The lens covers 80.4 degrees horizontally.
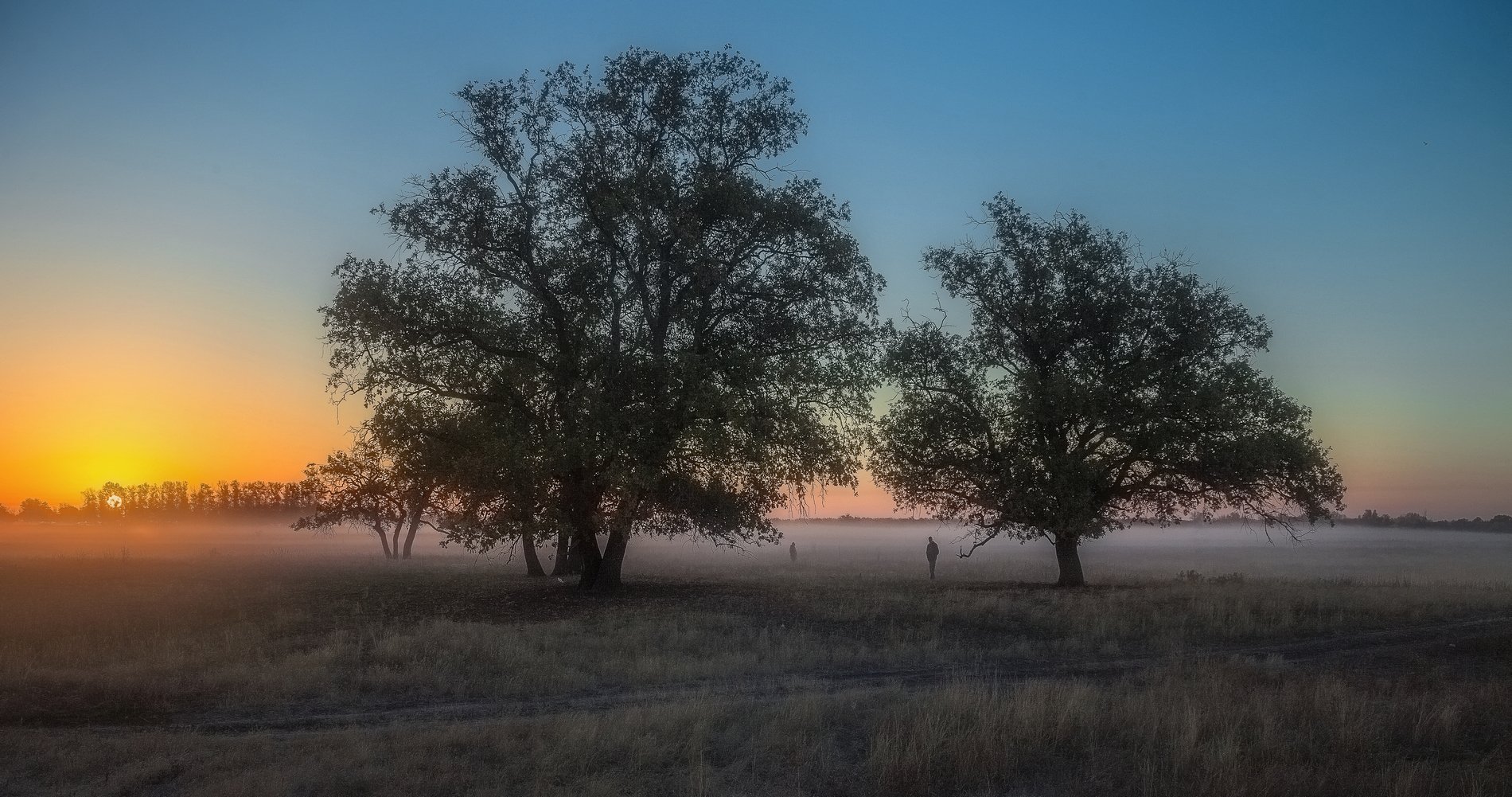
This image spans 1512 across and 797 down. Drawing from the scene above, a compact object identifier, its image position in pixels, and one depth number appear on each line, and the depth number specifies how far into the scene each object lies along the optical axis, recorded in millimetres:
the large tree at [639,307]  22859
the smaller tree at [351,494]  38478
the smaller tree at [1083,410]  27406
